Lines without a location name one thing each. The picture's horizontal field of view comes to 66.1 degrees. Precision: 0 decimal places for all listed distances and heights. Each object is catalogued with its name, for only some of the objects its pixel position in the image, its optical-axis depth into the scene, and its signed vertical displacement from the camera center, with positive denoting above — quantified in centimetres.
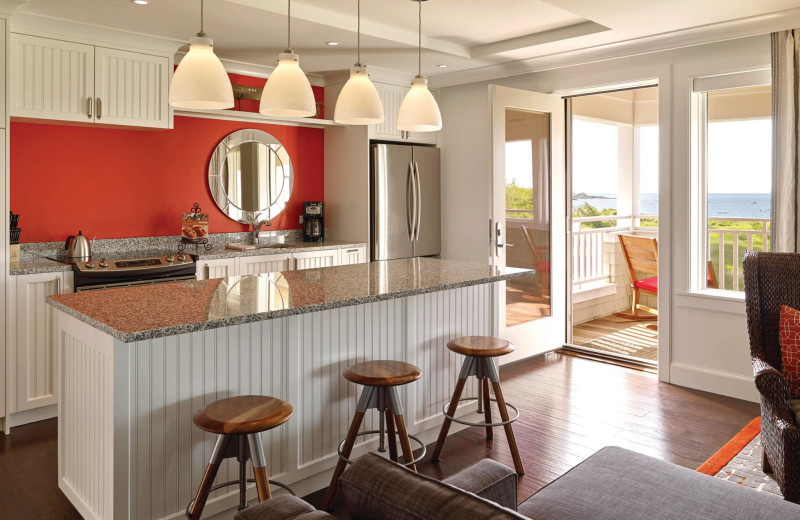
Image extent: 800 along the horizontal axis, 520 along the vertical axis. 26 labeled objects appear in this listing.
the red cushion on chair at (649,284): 648 -36
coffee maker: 548 +26
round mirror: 501 +63
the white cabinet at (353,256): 516 -5
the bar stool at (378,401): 254 -63
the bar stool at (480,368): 302 -59
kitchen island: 215 -47
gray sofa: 111 -71
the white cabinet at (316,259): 484 -7
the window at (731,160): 441 +68
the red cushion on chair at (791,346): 281 -45
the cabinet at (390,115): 528 +118
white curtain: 375 +68
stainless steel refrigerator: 529 +44
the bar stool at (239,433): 200 -60
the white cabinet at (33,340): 354 -53
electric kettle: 403 +2
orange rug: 305 -106
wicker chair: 260 -38
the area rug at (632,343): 545 -88
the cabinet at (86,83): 366 +106
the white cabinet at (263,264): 449 -10
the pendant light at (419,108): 312 +72
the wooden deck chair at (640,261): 642 -11
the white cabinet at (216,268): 429 -13
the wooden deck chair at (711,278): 459 -22
